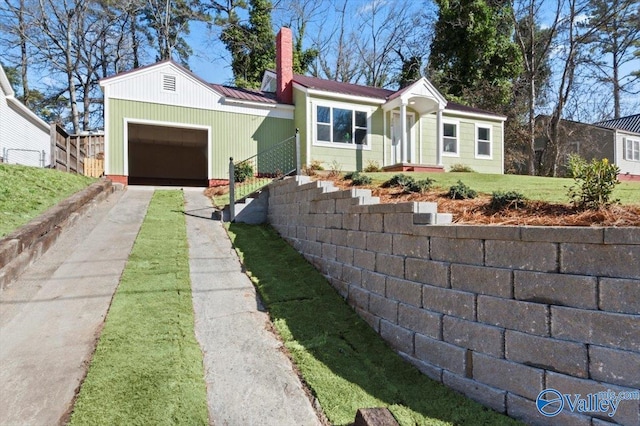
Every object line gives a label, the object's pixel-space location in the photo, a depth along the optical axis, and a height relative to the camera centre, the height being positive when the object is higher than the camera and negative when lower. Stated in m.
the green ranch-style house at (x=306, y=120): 11.91 +3.27
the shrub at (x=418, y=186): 5.07 +0.35
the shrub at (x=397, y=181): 5.34 +0.45
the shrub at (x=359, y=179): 6.26 +0.55
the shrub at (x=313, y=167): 8.68 +1.30
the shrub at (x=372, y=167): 12.75 +1.54
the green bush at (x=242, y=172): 10.69 +1.16
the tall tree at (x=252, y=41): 22.30 +10.42
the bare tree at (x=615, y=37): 17.06 +9.64
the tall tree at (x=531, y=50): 18.41 +8.55
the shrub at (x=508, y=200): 3.65 +0.11
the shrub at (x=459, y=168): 13.80 +1.61
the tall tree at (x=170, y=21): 24.30 +12.74
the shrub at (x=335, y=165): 12.27 +1.55
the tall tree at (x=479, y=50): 18.83 +8.36
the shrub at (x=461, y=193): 4.45 +0.22
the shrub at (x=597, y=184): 3.13 +0.23
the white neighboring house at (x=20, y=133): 13.85 +3.32
